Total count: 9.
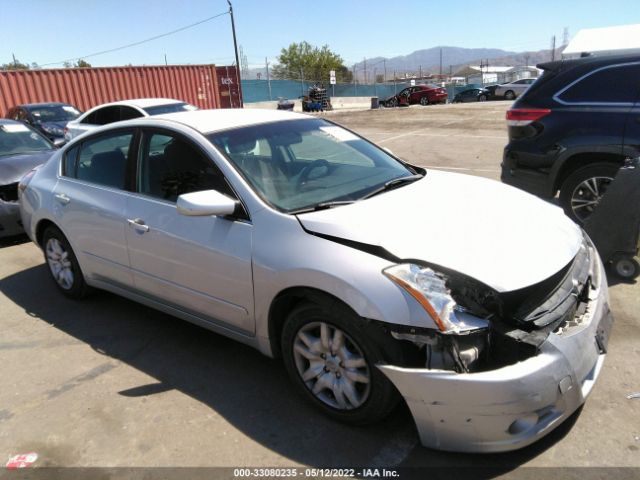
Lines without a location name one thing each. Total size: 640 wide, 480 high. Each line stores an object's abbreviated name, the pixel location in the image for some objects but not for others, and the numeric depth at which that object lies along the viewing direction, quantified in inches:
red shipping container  689.0
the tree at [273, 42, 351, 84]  3225.9
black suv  198.2
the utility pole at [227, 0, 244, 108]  1069.8
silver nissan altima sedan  92.0
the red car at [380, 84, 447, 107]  1416.1
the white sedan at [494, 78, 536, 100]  1352.2
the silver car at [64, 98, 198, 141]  415.2
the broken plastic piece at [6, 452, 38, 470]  105.6
